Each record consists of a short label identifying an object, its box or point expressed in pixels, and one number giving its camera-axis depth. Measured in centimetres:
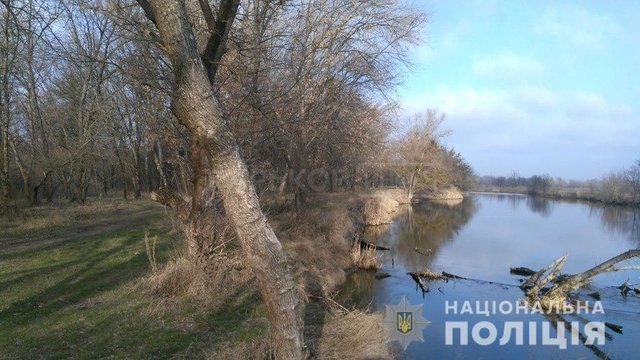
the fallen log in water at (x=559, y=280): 1266
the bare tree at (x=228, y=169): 457
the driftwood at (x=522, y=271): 1736
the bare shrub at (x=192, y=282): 877
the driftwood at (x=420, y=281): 1474
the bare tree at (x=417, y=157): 5184
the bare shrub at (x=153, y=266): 922
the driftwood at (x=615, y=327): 1161
